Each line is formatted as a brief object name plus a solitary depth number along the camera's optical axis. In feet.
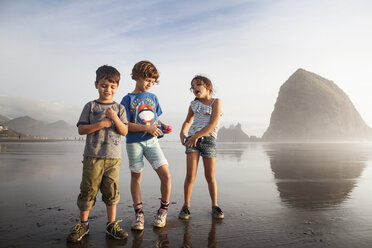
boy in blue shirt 9.55
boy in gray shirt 8.31
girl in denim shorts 10.87
